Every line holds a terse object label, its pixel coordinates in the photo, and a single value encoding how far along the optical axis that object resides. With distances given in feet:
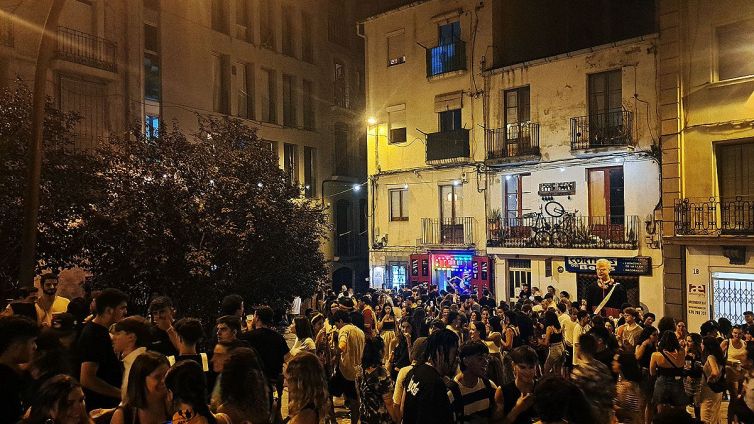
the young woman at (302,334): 28.40
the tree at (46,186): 41.22
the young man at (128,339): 17.90
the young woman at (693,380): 27.14
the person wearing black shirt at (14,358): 15.43
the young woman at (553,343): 27.32
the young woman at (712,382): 26.55
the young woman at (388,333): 32.46
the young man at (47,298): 27.27
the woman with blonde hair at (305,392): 14.46
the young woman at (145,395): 14.29
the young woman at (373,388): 25.36
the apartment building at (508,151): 65.87
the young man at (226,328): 21.59
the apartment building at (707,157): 54.65
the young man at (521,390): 16.63
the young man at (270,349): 24.90
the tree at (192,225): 45.03
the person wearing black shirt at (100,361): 18.15
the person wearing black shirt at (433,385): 16.11
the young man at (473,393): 16.74
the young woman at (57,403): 13.35
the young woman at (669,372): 24.56
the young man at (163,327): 21.77
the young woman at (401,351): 29.30
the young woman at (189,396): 13.05
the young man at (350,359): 29.37
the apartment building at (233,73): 69.56
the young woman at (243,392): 14.19
